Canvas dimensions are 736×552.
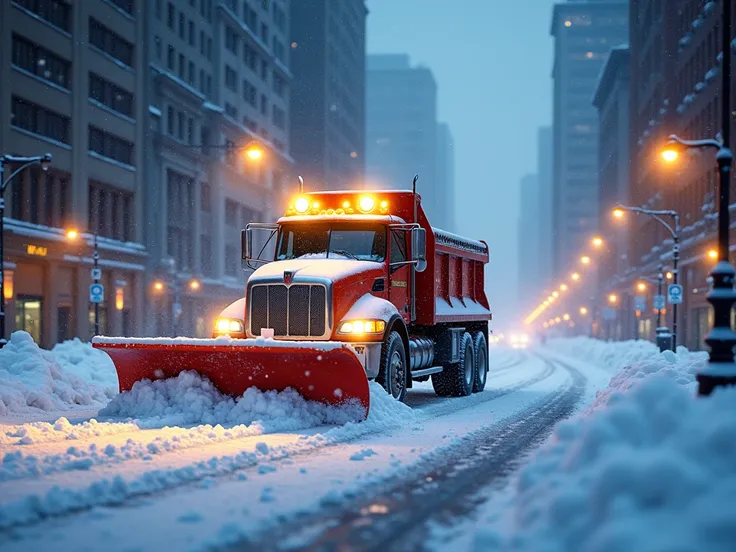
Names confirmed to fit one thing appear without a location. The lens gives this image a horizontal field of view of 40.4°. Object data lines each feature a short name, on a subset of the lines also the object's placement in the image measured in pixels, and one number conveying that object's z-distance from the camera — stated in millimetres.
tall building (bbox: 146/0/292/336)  61969
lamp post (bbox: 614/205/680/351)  34844
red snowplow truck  13102
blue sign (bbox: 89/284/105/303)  34281
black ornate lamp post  9836
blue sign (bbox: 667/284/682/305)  35094
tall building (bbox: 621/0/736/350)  49969
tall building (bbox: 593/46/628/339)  109625
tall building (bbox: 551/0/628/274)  193450
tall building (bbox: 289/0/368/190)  113375
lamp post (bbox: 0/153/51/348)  23812
